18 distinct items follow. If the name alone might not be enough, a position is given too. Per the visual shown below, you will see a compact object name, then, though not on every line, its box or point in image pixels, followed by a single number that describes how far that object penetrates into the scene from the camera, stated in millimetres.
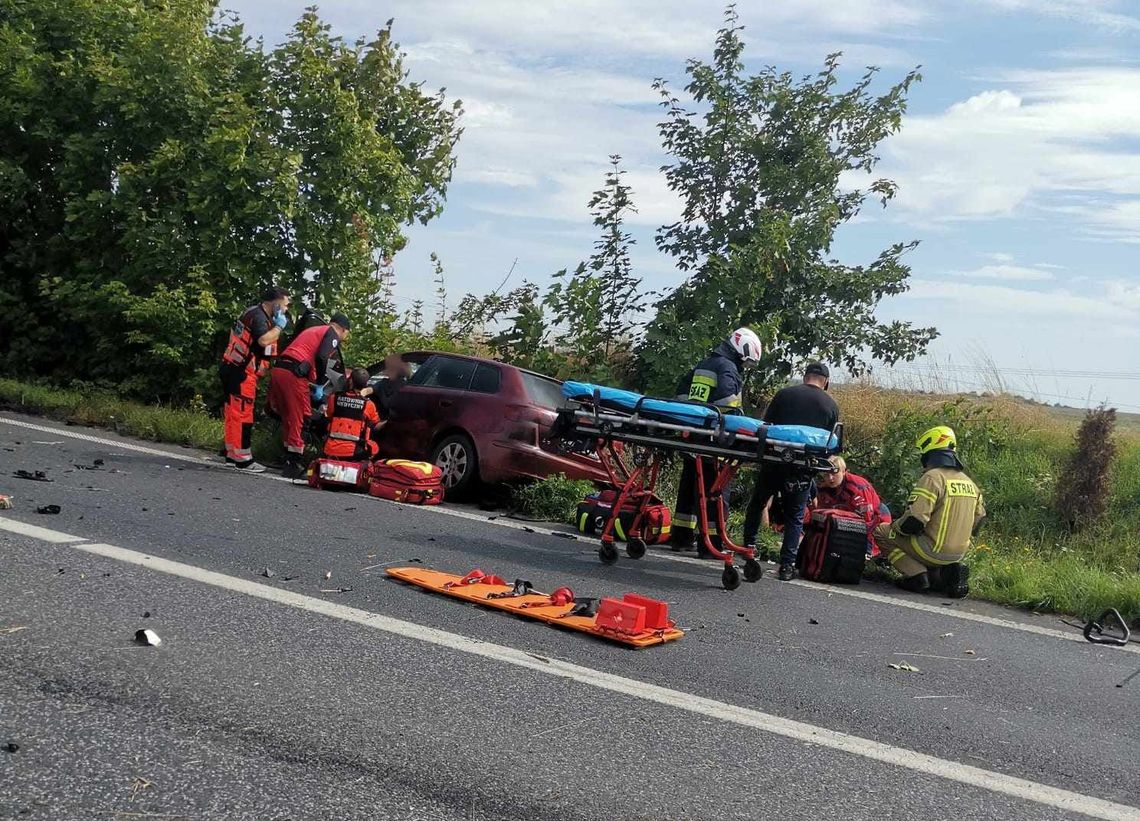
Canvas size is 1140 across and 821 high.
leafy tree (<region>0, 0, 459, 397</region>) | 14492
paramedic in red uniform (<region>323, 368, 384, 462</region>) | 11281
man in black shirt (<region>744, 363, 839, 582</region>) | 8938
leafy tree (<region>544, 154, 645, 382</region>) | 15227
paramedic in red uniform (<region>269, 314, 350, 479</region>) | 11625
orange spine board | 5867
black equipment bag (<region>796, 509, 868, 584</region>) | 8898
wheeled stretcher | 7961
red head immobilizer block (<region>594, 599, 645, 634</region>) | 5855
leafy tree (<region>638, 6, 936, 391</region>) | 14391
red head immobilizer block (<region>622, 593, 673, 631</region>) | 6004
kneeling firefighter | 8914
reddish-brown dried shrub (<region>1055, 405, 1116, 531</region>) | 12172
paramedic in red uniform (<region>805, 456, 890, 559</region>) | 9672
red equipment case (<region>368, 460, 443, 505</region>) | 10680
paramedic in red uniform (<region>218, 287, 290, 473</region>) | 11617
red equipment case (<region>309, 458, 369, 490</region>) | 10852
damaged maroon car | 11180
